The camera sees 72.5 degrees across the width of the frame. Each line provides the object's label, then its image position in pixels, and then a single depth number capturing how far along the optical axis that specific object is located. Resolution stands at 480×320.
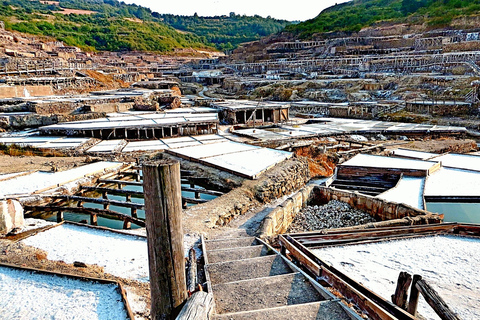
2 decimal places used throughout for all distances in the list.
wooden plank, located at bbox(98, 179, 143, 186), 11.65
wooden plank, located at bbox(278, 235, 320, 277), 4.53
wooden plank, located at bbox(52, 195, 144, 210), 9.43
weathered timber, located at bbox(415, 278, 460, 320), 3.04
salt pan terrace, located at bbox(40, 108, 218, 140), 18.56
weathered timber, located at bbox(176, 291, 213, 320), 2.56
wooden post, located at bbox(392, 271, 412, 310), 3.50
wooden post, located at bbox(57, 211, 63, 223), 9.66
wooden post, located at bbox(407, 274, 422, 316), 3.54
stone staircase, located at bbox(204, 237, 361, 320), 3.33
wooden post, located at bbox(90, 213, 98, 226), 9.47
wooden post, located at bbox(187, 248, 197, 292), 3.92
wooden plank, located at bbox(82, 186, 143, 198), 10.54
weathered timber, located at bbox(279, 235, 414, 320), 3.34
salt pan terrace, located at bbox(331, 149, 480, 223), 9.08
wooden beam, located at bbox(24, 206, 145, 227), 8.59
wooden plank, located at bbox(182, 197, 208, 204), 10.01
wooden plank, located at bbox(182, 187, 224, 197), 10.54
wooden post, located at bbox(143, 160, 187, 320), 2.60
